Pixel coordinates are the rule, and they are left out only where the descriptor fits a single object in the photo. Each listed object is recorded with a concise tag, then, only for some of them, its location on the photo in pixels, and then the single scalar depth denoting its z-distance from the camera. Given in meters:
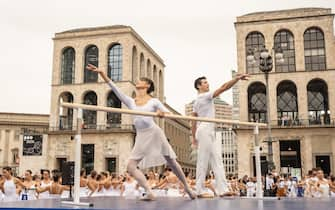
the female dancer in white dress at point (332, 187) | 16.95
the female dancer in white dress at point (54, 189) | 14.84
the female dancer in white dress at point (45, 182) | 15.19
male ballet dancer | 8.24
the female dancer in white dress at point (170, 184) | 16.47
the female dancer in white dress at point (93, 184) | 15.80
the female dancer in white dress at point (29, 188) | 15.56
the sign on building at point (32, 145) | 52.23
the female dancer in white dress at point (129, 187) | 15.62
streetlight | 21.84
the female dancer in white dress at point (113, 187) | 16.90
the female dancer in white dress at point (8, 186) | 13.67
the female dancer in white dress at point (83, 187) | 15.60
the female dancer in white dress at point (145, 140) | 7.36
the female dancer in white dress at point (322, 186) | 15.75
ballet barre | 6.91
